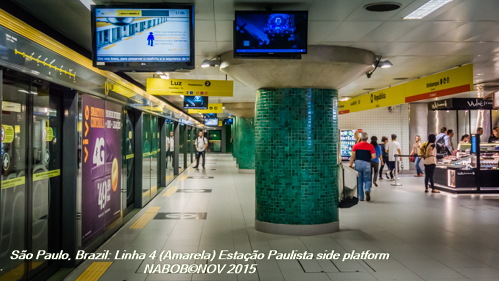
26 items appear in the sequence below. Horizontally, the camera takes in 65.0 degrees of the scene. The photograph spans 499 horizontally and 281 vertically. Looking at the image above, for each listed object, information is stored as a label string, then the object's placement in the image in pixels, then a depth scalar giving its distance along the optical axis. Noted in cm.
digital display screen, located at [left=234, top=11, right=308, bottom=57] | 429
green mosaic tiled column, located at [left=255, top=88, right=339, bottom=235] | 627
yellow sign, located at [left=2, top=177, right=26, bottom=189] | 340
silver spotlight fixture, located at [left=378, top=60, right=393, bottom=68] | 698
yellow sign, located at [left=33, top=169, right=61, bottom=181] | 404
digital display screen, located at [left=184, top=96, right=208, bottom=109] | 1184
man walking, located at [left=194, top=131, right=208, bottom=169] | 1829
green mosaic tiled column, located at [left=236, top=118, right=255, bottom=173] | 1759
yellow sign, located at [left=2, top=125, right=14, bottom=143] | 338
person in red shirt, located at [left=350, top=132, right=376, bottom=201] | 924
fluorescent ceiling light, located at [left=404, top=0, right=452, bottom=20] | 421
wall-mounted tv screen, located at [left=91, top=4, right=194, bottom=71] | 406
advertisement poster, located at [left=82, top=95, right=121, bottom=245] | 498
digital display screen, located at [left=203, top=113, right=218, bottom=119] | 2351
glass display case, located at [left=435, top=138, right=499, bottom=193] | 1076
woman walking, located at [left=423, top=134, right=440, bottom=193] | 1062
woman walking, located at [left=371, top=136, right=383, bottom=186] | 1179
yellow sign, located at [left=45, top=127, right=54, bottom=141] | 432
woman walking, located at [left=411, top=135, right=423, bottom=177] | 1470
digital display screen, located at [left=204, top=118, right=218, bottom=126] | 2538
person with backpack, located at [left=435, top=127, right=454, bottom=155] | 1545
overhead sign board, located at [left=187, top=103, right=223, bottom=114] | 1436
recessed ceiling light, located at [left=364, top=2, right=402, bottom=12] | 425
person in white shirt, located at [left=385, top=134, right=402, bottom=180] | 1483
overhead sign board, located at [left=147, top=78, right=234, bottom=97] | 829
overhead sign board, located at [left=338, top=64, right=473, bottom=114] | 709
